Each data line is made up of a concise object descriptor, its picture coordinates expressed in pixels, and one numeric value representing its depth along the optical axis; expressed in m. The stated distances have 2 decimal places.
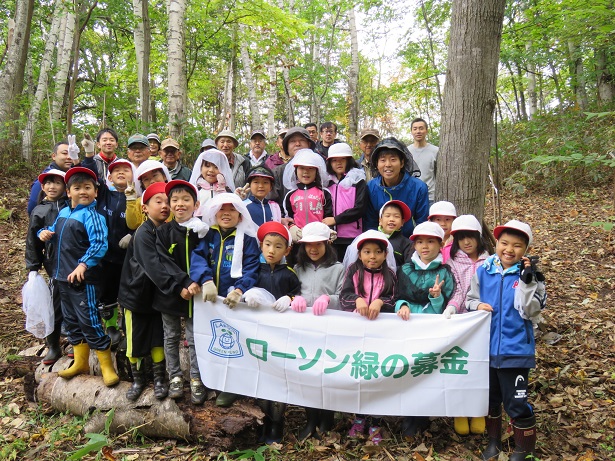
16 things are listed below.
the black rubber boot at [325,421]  4.28
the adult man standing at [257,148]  7.22
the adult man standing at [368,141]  6.11
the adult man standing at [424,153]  6.04
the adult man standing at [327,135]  7.11
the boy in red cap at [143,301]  4.30
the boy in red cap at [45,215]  4.97
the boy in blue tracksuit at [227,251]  4.20
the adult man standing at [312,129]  8.05
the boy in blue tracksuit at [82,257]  4.55
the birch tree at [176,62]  9.06
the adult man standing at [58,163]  5.63
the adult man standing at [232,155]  6.52
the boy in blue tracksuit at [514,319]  3.47
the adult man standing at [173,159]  6.30
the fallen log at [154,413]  4.02
